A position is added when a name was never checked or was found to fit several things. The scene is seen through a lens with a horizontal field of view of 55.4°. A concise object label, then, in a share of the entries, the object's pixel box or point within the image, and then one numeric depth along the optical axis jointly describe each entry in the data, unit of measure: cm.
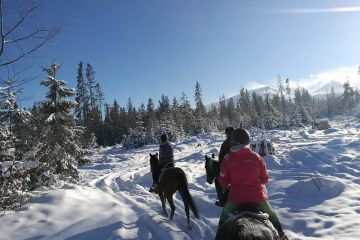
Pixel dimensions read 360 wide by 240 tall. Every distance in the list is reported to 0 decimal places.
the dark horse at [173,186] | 894
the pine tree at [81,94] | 7056
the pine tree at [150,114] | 5898
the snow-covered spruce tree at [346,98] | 9608
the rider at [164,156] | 1046
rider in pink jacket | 492
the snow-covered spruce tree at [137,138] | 5450
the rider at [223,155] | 889
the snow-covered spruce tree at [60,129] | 1772
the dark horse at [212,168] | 980
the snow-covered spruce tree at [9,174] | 932
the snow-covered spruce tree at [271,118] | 7412
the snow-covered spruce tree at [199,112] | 6862
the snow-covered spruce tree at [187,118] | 7148
